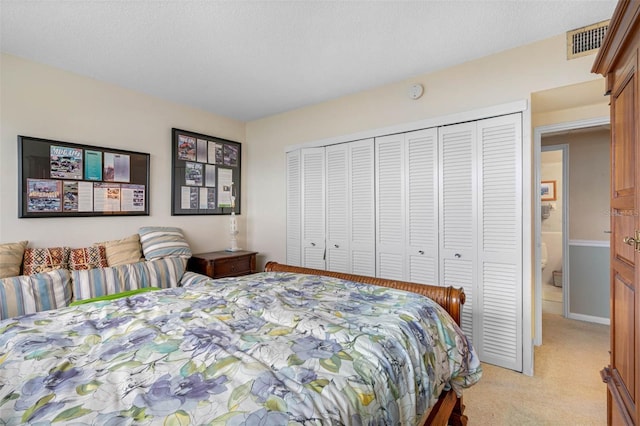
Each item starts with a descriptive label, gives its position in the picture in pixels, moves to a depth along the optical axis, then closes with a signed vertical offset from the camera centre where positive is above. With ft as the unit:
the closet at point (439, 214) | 8.16 -0.04
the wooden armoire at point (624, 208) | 3.57 +0.09
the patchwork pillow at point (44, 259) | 7.80 -1.29
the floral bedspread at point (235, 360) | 2.57 -1.65
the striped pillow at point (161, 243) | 10.00 -1.06
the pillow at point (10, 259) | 7.30 -1.18
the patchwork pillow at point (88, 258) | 8.49 -1.35
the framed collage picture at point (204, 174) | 11.59 +1.58
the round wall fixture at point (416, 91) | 9.48 +3.89
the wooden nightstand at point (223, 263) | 10.93 -1.96
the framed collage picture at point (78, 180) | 8.25 +0.96
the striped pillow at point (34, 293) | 6.74 -1.92
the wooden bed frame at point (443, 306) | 4.85 -1.77
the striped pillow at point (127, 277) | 7.82 -1.89
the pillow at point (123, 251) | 9.18 -1.24
